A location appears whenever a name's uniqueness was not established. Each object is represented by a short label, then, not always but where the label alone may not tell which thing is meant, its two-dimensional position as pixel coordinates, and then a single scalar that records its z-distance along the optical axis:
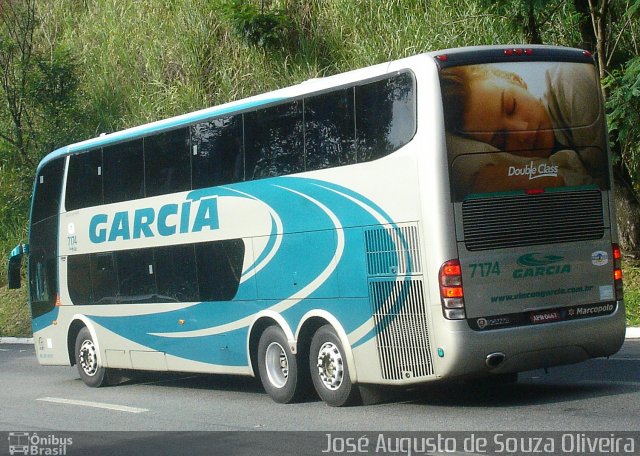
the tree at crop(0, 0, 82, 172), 30.44
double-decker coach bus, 10.52
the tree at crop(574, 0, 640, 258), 19.05
